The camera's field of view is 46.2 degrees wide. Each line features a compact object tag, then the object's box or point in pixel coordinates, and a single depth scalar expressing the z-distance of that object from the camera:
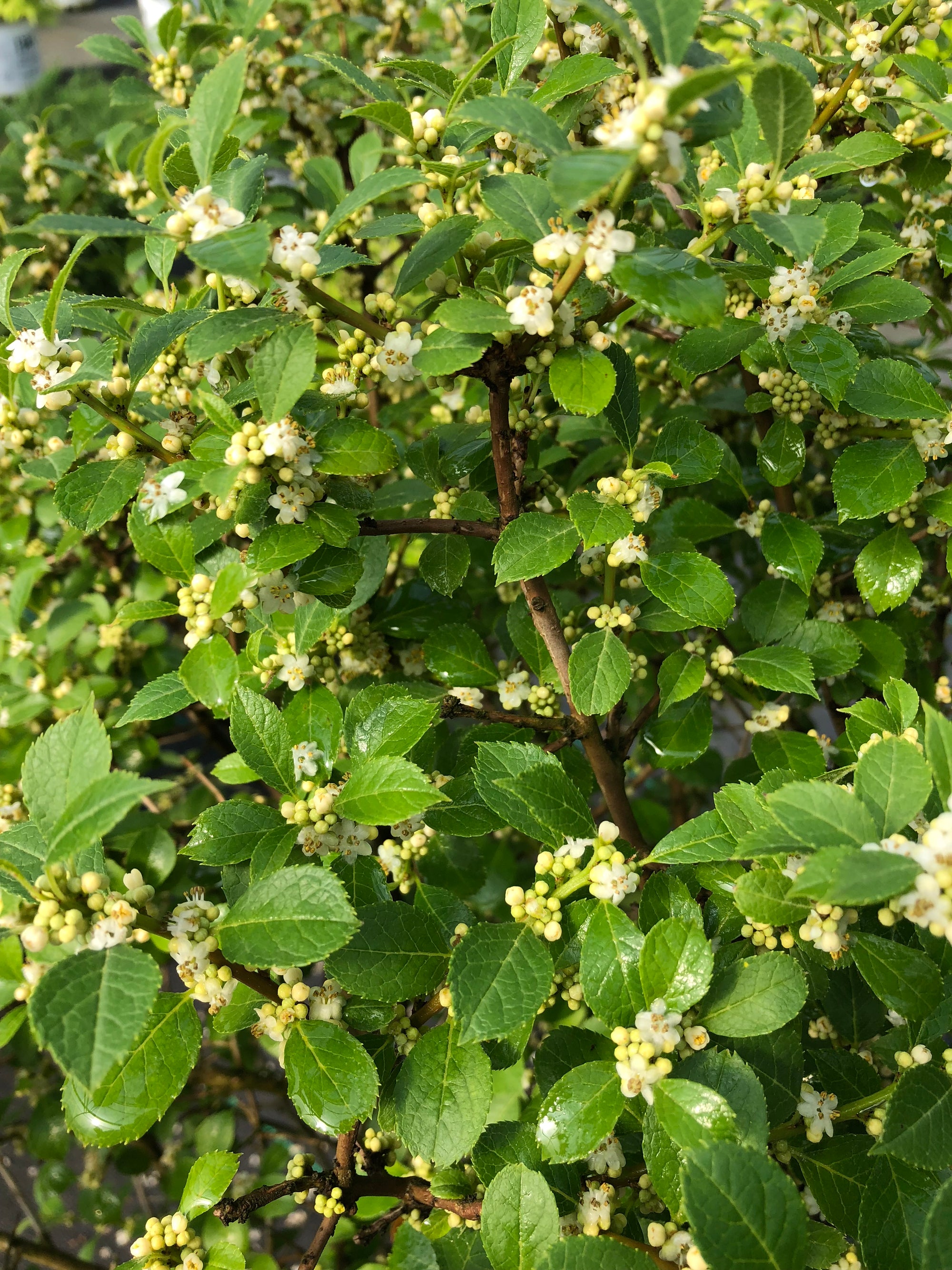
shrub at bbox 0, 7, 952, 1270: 0.23
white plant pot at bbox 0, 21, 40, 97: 1.23
